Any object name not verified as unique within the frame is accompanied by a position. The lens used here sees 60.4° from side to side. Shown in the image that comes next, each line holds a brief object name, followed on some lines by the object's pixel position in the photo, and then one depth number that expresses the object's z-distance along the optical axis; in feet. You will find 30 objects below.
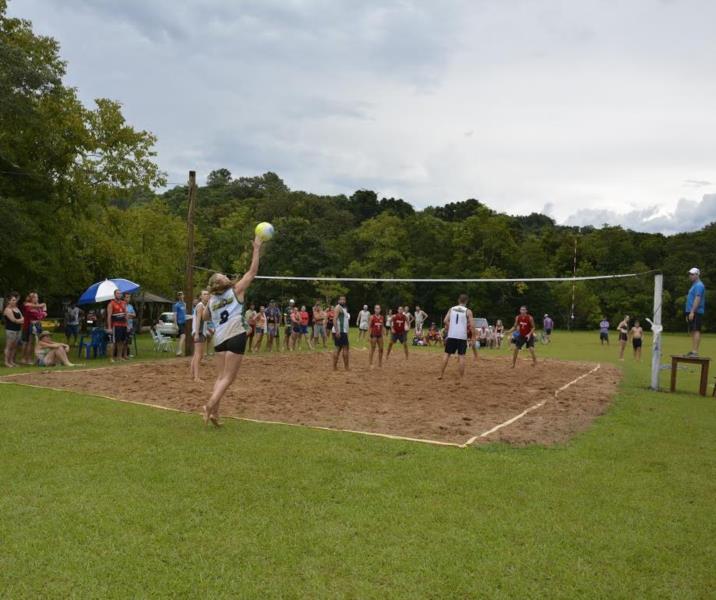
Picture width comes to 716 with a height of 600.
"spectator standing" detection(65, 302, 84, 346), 63.41
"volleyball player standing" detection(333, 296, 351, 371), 48.34
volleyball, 22.53
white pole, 38.75
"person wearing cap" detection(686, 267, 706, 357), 37.04
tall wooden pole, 58.90
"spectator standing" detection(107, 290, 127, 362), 51.88
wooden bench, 38.04
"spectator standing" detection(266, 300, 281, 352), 70.59
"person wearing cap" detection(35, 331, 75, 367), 46.44
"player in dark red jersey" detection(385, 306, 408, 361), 54.29
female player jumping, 22.66
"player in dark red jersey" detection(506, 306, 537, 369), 54.75
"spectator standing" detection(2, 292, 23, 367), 44.65
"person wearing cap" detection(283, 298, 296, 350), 72.59
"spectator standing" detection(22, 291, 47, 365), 48.55
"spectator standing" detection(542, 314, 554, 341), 110.11
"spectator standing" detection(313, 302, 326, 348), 75.66
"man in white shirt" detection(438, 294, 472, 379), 42.04
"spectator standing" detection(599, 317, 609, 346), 102.78
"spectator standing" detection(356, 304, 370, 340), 86.74
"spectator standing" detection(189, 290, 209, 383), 36.47
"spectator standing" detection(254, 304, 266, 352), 67.87
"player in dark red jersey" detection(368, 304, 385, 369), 51.72
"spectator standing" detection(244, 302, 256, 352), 65.87
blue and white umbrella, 57.11
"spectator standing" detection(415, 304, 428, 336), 94.57
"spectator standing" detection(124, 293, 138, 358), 54.85
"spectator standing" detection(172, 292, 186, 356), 62.62
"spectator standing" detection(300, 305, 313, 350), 73.15
